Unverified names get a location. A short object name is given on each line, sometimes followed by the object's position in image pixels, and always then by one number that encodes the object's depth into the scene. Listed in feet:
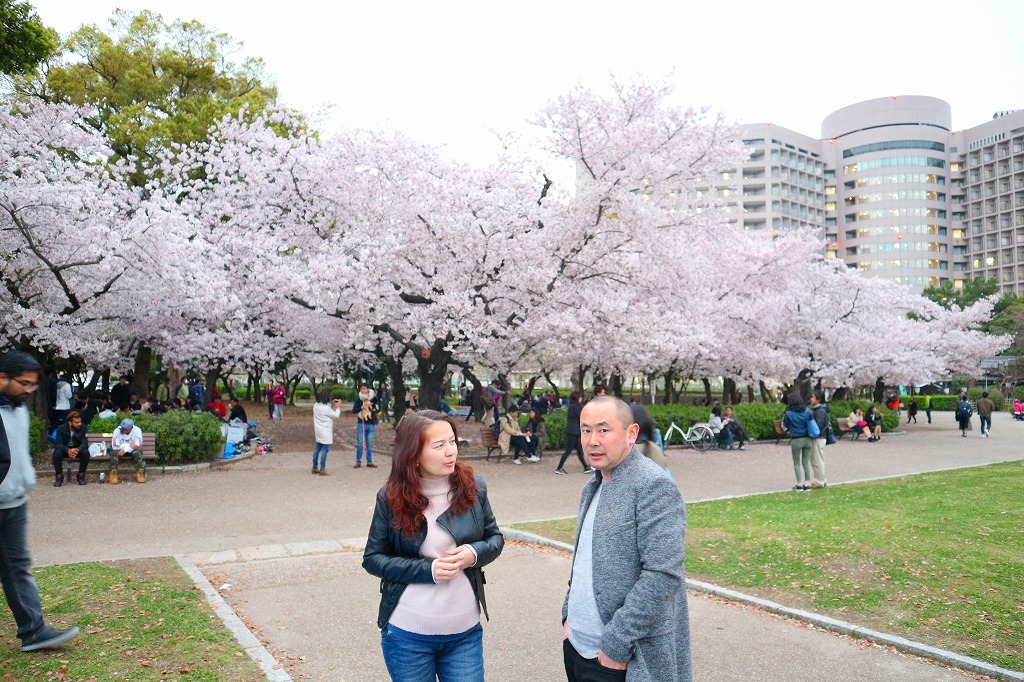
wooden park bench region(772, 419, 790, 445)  74.54
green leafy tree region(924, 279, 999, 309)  184.96
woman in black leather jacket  9.59
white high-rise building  306.76
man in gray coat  8.17
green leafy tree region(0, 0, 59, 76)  47.73
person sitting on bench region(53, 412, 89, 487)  42.01
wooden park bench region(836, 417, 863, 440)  77.77
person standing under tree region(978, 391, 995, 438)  77.92
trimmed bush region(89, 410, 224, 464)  47.93
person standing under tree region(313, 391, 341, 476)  48.60
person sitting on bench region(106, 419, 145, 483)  43.45
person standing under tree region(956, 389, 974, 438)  80.02
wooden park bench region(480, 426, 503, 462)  57.77
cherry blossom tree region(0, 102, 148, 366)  50.60
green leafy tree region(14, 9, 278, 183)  78.64
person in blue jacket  40.42
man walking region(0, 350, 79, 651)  15.42
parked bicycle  67.97
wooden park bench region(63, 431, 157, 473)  44.75
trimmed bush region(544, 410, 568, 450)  63.58
